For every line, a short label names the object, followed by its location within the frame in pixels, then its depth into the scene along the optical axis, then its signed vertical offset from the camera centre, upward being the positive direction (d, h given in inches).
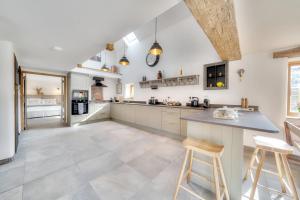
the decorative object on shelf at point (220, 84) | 118.7 +15.1
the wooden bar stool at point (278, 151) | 47.2 -23.1
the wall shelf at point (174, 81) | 138.6 +23.2
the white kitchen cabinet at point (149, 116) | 151.1 -25.1
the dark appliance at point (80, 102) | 181.5 -6.8
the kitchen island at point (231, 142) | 50.2 -20.2
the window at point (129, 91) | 225.7 +14.3
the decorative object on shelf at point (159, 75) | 167.0 +33.7
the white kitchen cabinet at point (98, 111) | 202.2 -23.8
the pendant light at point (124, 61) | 147.2 +46.7
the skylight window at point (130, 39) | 209.0 +109.9
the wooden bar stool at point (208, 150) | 45.4 -21.1
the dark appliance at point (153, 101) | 172.9 -4.2
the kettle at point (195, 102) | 129.7 -4.0
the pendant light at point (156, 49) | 101.9 +43.5
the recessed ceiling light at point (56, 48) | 91.9 +40.2
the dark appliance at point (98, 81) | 216.1 +31.4
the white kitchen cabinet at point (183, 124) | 124.2 -27.9
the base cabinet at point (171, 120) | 132.2 -25.9
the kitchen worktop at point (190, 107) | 117.6 -9.6
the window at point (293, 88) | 91.4 +8.9
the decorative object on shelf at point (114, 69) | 241.1 +60.7
